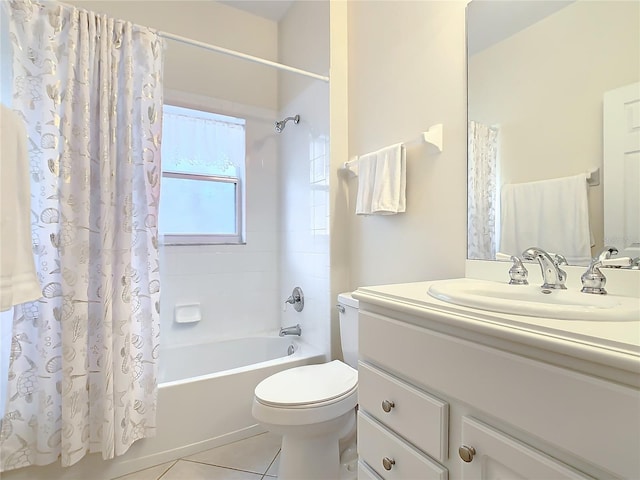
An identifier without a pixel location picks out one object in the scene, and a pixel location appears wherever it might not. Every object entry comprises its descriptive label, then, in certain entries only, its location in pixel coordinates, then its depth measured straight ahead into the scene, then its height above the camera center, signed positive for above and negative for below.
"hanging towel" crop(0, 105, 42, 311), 0.75 +0.05
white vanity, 0.48 -0.29
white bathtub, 1.50 -0.85
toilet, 1.23 -0.67
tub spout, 2.17 -0.62
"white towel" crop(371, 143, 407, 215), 1.47 +0.25
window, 2.18 +0.44
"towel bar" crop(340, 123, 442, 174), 1.33 +0.41
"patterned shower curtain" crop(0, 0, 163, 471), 1.24 -0.01
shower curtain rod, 1.52 +0.94
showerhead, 2.24 +0.83
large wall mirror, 0.87 +0.36
